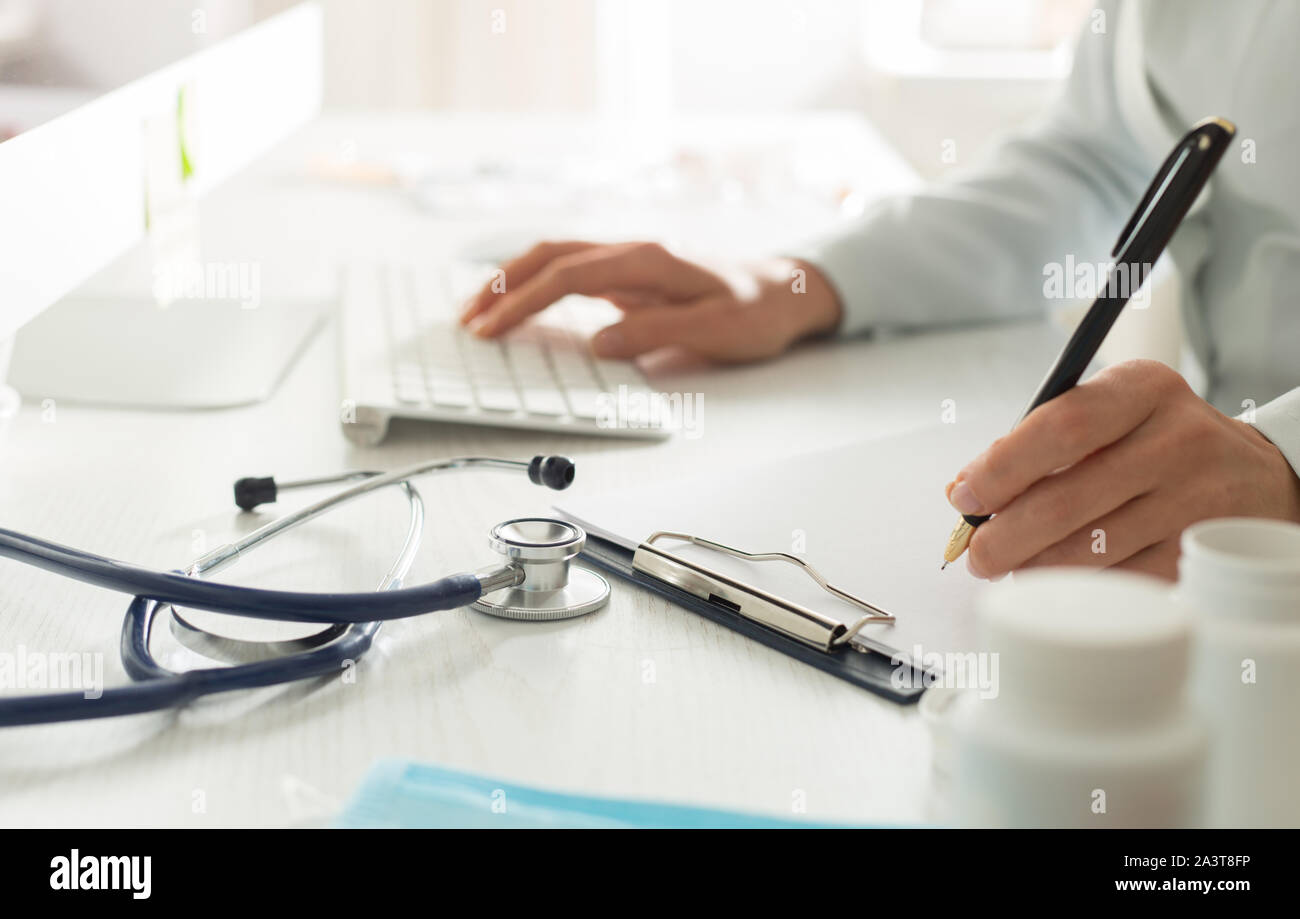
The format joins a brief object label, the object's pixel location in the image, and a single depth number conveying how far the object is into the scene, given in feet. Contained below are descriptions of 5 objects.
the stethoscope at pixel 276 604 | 1.28
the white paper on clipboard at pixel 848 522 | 1.53
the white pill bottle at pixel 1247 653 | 0.94
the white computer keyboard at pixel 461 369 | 2.23
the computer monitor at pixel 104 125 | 1.80
